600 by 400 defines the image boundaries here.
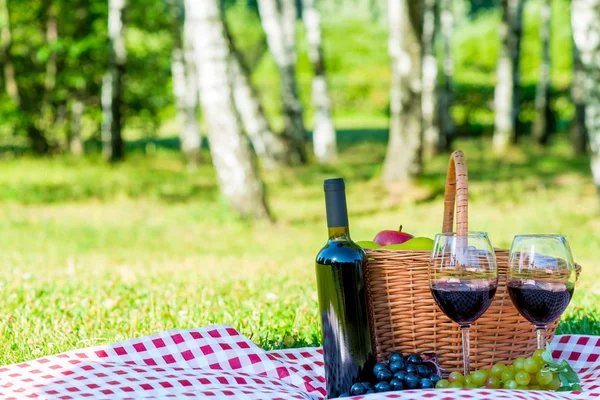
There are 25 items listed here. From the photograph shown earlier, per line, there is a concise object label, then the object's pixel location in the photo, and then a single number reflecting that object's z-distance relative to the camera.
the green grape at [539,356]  2.93
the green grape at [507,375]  2.92
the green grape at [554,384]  2.97
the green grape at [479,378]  2.93
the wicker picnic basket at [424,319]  3.17
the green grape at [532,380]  2.96
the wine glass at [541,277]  2.91
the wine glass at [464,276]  2.86
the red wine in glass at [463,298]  2.85
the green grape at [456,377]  2.96
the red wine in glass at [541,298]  2.90
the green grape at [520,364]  2.93
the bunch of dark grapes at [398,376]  2.96
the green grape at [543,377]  2.94
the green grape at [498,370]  2.96
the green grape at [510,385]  2.88
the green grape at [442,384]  2.94
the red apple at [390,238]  3.41
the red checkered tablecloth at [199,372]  2.95
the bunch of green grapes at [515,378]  2.91
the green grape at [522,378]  2.90
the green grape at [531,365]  2.91
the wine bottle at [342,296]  3.01
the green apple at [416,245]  3.24
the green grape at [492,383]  2.93
